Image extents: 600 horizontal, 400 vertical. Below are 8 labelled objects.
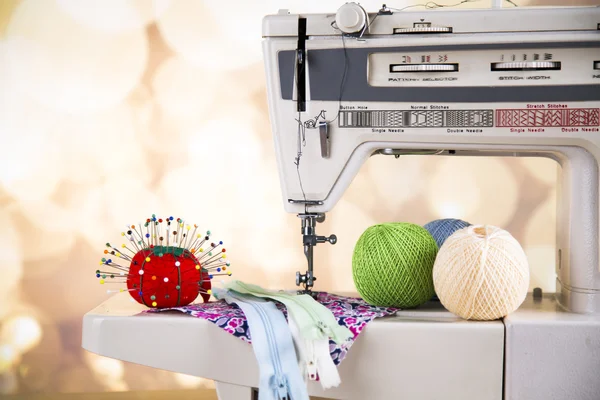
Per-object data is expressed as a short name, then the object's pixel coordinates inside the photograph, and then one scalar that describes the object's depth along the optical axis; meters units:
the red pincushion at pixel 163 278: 1.03
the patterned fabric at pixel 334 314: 0.97
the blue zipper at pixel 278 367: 0.96
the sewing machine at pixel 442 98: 1.04
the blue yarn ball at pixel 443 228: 1.10
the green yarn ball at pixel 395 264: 1.03
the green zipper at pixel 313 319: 0.97
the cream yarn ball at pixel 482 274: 0.98
